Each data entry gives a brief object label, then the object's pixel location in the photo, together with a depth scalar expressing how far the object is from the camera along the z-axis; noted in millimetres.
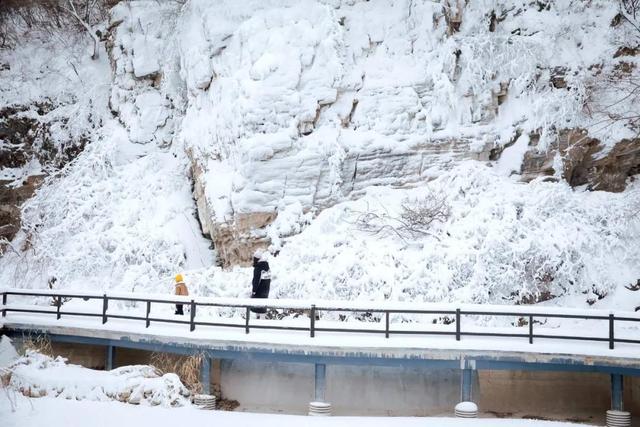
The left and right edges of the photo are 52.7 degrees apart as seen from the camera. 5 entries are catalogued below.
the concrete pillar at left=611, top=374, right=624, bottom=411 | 13344
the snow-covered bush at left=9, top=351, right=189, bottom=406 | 13219
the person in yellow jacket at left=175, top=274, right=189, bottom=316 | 17891
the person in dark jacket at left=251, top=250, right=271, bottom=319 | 16922
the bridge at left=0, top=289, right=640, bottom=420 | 13539
